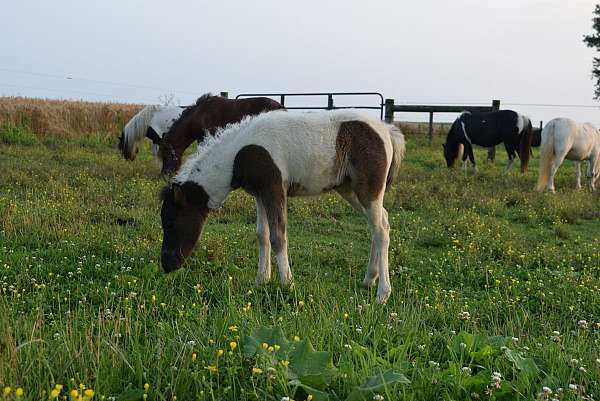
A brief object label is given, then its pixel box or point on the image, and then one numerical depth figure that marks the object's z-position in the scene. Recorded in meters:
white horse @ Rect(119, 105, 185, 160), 14.40
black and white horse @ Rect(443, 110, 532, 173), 15.79
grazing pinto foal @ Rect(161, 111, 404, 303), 5.11
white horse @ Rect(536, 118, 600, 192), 12.48
